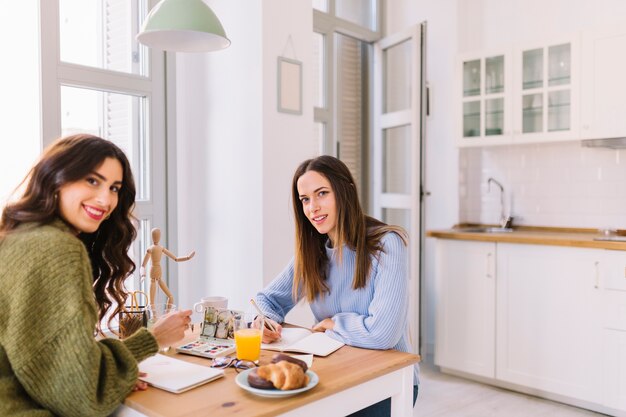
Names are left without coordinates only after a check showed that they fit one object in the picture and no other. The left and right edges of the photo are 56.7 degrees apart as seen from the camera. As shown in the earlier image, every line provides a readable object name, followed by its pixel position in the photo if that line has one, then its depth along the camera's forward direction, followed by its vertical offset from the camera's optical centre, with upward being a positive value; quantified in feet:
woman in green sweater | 3.76 -0.73
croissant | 4.10 -1.33
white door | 12.10 +1.14
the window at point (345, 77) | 13.38 +2.71
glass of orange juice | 5.00 -1.34
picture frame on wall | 10.13 +1.84
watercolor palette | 5.22 -1.47
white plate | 4.04 -1.42
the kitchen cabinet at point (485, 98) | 11.96 +1.90
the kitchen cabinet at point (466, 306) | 11.43 -2.40
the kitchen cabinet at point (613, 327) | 9.66 -2.34
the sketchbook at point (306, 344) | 5.26 -1.46
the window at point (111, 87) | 8.83 +1.67
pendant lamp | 6.05 +1.77
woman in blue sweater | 5.87 -0.82
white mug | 5.72 -1.14
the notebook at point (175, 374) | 4.32 -1.46
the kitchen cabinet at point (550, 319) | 10.11 -2.41
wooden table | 3.93 -1.49
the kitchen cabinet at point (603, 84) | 10.36 +1.90
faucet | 12.74 -0.61
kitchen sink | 12.40 -0.90
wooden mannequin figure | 6.56 -0.87
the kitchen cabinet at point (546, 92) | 10.99 +1.87
